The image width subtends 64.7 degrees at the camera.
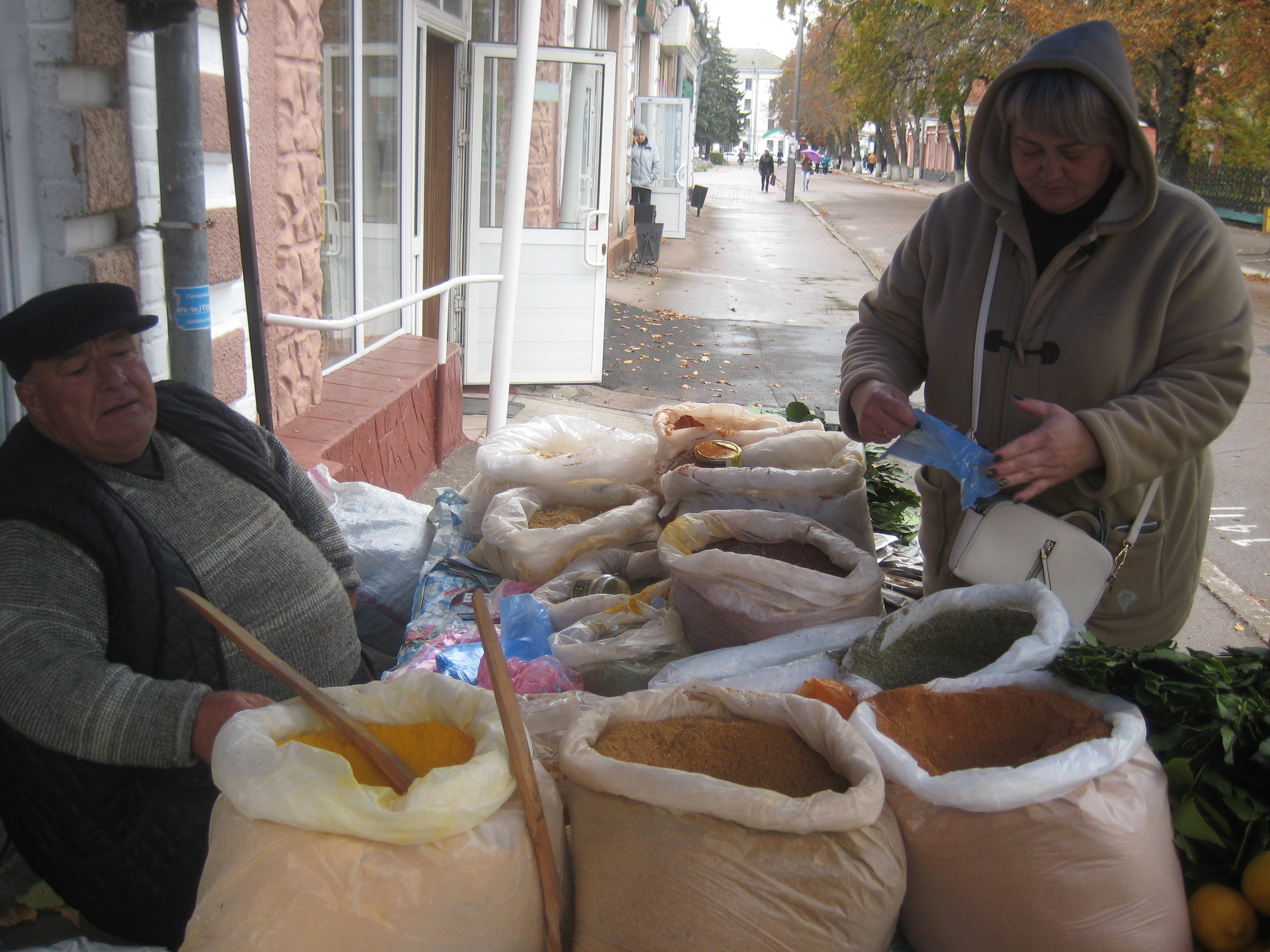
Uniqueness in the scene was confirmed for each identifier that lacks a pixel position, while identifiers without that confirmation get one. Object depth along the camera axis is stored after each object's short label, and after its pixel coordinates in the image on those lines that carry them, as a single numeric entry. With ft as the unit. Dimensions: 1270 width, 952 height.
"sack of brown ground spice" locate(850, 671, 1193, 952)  4.36
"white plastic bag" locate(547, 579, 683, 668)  7.50
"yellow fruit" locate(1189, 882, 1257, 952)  4.47
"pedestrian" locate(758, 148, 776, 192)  139.85
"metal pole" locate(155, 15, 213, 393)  9.01
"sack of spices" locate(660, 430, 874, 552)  9.14
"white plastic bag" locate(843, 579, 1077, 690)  5.31
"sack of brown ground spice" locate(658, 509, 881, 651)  7.05
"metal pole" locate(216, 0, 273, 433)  9.09
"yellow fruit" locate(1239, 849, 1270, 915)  4.37
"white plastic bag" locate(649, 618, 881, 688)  6.75
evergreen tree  220.84
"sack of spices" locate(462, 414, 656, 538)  10.67
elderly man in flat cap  5.48
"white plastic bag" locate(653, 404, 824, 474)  10.59
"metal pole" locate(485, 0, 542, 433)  15.49
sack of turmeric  4.13
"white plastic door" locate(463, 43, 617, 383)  23.44
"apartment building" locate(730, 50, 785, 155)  437.17
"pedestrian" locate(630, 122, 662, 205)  57.52
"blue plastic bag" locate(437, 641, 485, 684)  7.83
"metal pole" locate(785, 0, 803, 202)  110.22
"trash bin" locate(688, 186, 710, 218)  86.02
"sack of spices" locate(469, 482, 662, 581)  9.57
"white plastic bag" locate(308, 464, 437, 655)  10.52
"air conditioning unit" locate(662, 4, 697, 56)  78.64
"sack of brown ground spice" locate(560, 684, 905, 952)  4.22
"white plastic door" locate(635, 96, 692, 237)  61.05
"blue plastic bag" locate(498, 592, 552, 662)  8.00
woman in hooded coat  6.18
